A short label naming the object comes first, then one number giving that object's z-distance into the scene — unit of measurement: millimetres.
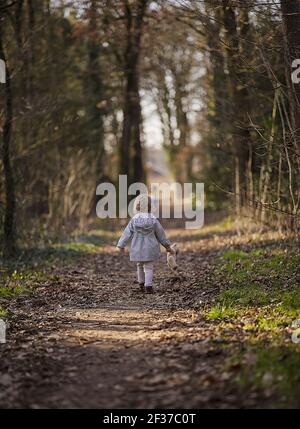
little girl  10594
